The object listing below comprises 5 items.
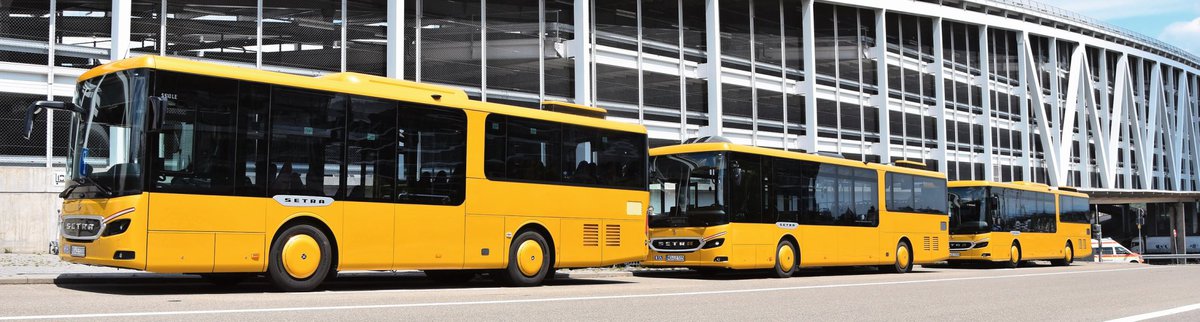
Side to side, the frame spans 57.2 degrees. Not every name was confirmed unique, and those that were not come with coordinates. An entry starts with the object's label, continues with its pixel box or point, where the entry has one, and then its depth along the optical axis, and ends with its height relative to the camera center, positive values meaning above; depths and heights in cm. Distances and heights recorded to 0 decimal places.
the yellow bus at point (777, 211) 2042 +28
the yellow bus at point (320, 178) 1167 +58
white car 5684 -162
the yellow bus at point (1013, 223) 3303 +3
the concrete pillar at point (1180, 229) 6775 -35
